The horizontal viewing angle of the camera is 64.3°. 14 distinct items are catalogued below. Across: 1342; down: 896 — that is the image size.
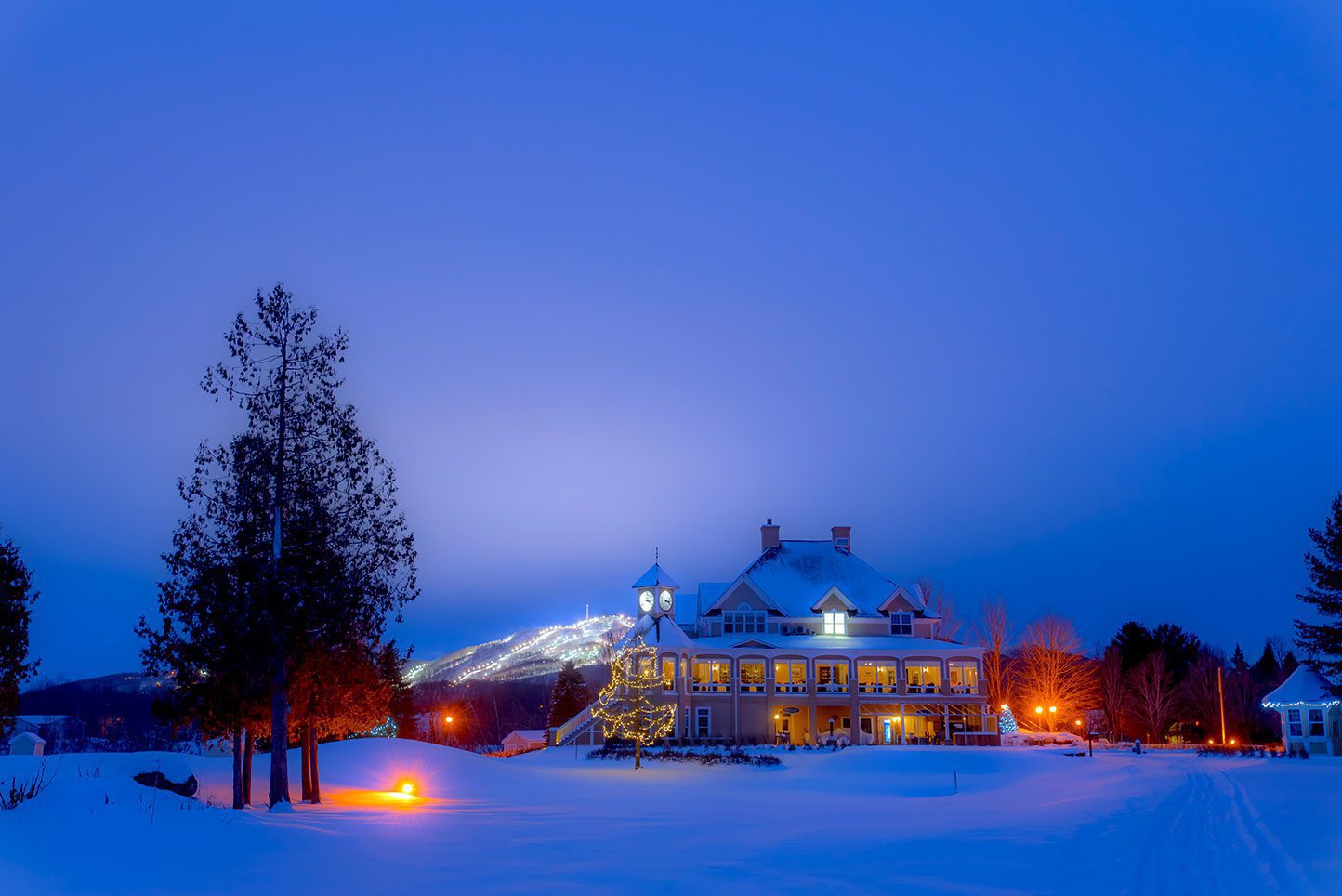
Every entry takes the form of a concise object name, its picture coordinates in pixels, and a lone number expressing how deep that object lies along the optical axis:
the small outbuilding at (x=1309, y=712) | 44.19
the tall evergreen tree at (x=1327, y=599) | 41.06
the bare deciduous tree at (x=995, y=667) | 71.25
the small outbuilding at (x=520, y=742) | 66.62
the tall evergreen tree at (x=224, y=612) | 25.00
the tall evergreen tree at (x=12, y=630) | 28.51
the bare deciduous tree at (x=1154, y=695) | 67.25
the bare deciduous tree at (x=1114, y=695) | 70.69
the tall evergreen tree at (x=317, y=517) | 26.00
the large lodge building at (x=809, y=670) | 60.06
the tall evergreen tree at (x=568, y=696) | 72.00
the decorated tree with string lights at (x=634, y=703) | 50.56
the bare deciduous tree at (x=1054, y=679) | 68.75
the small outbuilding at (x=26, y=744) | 42.38
